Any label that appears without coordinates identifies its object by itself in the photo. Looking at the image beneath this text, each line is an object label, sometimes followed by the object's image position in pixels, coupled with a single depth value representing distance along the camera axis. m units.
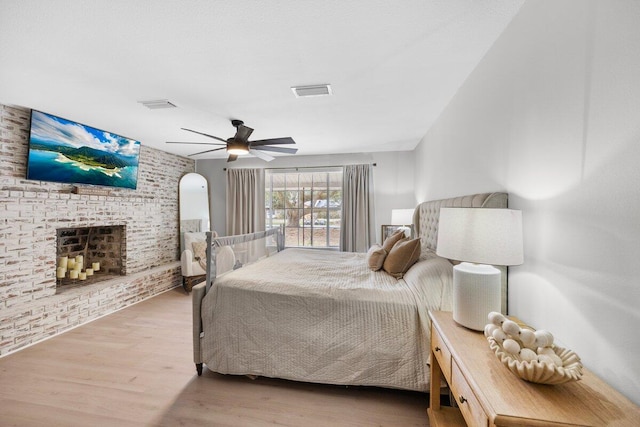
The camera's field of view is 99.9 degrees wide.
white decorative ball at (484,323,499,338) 1.10
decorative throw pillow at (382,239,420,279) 2.27
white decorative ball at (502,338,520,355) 0.96
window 5.14
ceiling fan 2.85
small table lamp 4.05
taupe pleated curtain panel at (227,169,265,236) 5.23
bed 1.82
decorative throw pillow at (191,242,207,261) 4.46
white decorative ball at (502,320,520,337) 0.99
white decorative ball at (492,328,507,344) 1.04
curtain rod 5.07
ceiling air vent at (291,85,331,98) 2.32
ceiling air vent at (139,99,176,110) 2.64
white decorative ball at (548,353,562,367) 0.90
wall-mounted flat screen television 2.85
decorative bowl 0.84
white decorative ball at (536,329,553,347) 0.95
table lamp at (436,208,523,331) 1.20
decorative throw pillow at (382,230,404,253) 2.68
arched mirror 5.07
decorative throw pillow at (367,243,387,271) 2.56
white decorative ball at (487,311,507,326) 1.10
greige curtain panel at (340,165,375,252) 4.77
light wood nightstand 0.76
